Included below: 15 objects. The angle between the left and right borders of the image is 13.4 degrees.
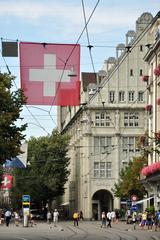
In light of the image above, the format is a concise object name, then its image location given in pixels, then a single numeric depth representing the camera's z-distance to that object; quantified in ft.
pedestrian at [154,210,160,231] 172.24
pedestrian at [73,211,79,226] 217.56
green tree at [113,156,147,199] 256.73
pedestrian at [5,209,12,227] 206.49
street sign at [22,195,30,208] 207.84
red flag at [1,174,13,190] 210.18
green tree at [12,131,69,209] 303.29
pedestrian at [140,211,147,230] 186.44
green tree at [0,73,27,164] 103.71
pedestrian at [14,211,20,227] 228.43
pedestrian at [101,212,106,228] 202.24
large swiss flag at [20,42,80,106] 83.76
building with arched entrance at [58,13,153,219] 317.42
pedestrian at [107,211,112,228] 199.21
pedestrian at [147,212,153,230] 181.76
